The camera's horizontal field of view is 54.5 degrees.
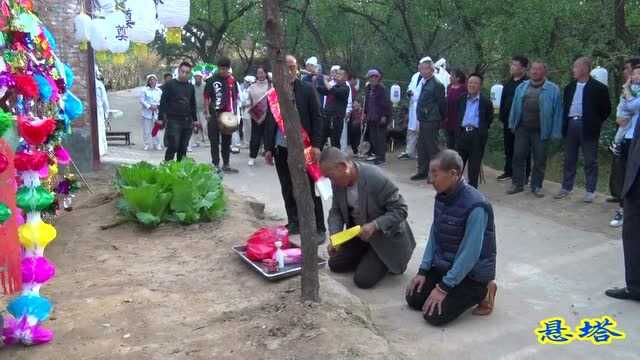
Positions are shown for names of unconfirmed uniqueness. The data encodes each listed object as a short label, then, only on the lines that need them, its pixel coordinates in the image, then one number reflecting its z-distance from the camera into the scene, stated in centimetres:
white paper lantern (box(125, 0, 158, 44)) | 848
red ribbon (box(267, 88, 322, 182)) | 576
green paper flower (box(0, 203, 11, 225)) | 332
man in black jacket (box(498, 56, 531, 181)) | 863
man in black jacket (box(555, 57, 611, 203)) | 750
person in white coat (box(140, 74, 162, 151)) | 1427
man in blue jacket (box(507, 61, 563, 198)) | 789
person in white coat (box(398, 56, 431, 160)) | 1097
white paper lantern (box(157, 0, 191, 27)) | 802
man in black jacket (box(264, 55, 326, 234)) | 596
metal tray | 472
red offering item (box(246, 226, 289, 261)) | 503
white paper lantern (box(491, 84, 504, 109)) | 1090
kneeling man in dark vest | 412
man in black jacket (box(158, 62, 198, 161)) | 936
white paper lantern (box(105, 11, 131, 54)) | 865
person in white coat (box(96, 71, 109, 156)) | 1202
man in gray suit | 475
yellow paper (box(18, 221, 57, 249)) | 368
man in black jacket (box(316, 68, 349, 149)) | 1138
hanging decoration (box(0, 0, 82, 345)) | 360
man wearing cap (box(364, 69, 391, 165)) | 1096
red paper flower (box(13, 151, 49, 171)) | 360
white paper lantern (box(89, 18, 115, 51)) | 852
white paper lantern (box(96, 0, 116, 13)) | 905
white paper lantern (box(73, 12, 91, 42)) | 835
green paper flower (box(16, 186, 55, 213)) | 364
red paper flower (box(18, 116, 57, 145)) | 356
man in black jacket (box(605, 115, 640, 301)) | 461
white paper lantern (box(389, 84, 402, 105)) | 1272
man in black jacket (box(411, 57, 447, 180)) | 932
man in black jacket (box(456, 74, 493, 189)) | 816
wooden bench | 1515
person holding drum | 977
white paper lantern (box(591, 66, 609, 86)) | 962
